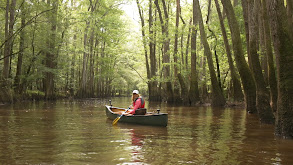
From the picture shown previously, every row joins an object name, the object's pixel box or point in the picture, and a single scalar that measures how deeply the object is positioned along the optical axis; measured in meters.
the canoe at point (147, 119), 9.49
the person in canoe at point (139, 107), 10.55
